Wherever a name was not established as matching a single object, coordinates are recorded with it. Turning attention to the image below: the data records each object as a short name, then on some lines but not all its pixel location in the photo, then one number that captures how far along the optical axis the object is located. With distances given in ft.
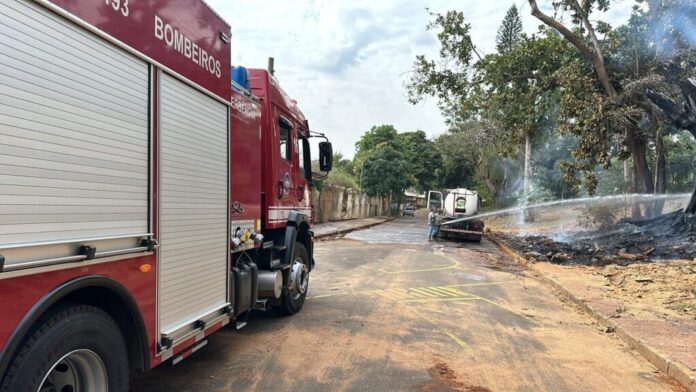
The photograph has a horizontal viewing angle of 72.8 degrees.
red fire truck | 7.25
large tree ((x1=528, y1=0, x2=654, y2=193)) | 52.54
